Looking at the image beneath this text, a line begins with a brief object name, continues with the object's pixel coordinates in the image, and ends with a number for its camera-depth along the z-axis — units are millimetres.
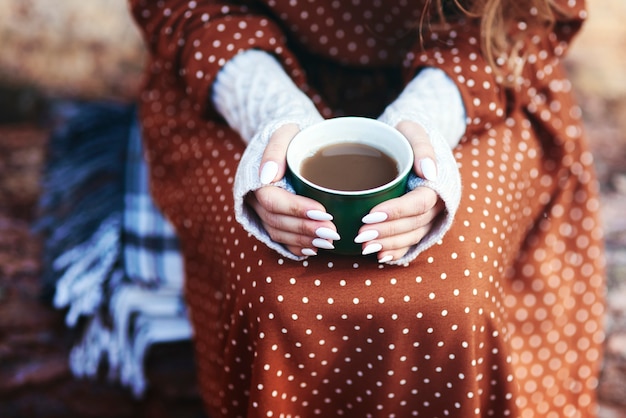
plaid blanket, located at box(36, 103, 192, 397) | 1231
